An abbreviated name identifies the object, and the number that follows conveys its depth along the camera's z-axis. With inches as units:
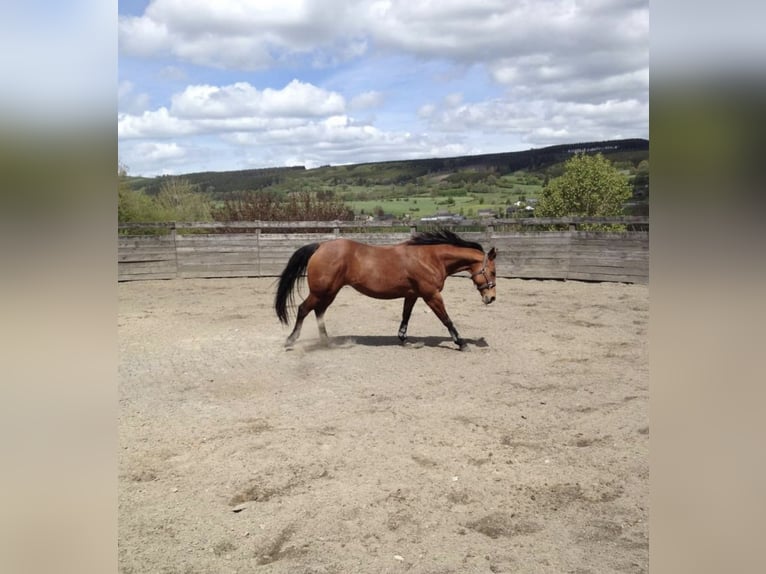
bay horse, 267.4
